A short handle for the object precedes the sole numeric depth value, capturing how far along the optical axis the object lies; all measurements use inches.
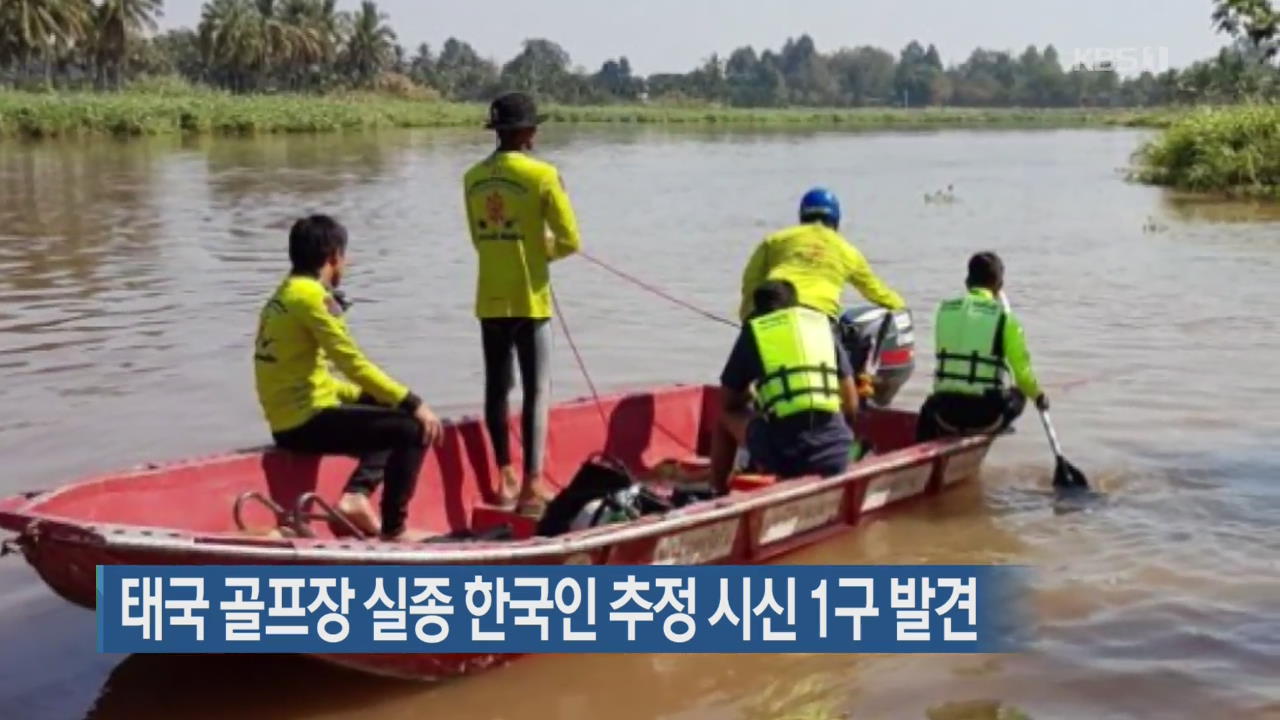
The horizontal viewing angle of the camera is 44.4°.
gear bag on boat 246.1
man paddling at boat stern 314.2
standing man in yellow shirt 267.7
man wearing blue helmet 312.8
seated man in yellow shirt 231.3
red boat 196.4
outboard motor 339.9
